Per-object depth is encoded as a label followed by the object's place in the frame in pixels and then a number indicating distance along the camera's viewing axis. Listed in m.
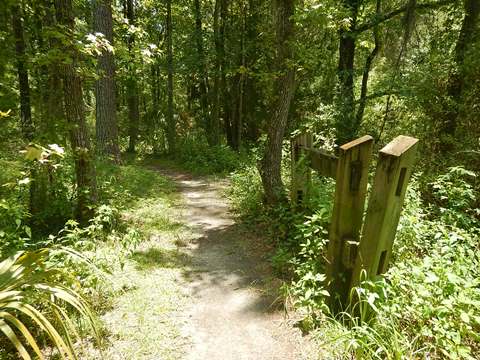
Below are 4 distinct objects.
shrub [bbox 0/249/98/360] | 2.08
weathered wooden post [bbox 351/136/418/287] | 2.62
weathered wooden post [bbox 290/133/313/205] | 4.96
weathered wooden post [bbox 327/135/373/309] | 2.83
